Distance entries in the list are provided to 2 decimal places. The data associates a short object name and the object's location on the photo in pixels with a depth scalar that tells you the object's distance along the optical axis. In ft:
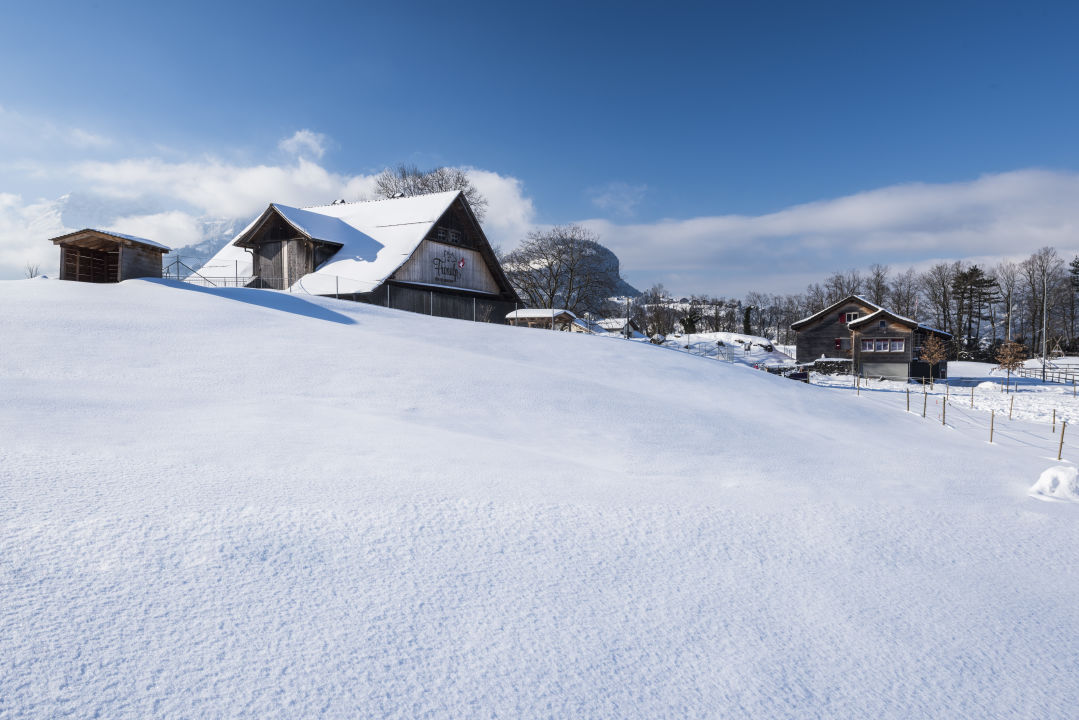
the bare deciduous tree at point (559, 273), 179.73
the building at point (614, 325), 296.63
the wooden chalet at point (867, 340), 147.84
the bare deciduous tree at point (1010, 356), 138.62
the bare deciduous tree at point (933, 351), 144.46
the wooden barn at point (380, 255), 95.25
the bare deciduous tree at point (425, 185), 183.62
